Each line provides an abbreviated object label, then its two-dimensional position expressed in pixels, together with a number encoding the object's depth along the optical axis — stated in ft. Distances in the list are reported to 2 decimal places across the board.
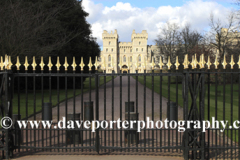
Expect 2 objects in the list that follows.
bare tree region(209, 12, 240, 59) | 105.37
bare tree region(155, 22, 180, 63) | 117.07
